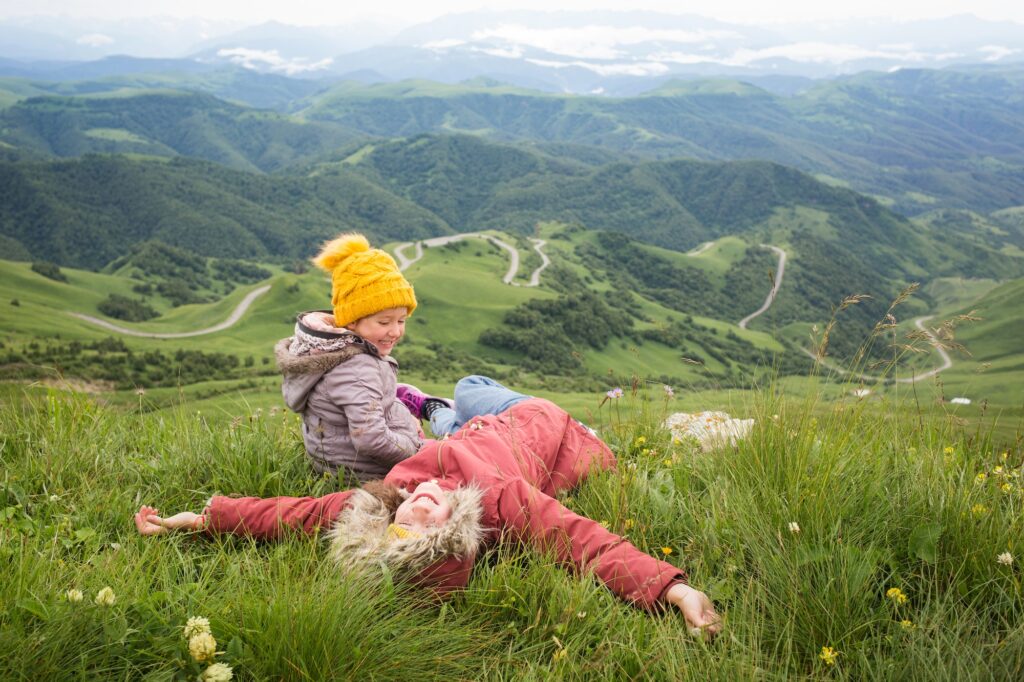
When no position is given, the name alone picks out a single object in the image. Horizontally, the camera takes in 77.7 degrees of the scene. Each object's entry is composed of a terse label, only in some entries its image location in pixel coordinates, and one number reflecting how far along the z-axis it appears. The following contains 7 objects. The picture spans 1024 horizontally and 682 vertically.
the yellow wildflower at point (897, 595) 2.71
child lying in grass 3.07
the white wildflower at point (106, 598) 2.40
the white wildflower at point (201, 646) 2.27
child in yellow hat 4.79
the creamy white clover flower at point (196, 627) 2.35
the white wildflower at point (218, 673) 2.22
